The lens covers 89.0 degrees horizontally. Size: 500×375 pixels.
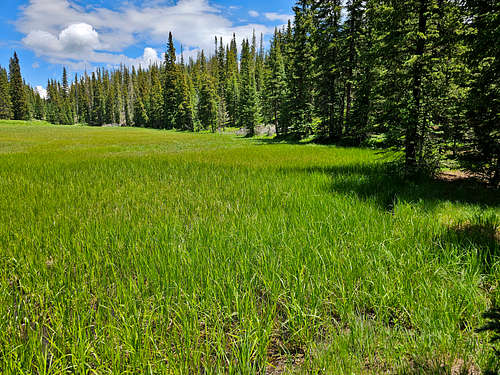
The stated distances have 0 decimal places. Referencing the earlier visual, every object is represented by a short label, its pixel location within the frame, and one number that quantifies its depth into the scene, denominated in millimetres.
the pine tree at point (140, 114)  93125
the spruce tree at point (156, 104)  83062
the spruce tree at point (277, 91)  39969
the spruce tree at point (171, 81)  73688
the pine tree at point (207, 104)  62812
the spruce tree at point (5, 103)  84188
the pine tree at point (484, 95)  6301
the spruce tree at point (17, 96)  85750
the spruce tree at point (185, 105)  69812
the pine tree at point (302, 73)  32219
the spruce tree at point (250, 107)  46188
